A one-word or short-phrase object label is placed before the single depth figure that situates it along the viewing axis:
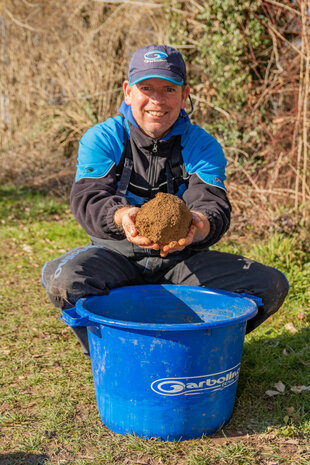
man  2.50
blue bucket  1.97
